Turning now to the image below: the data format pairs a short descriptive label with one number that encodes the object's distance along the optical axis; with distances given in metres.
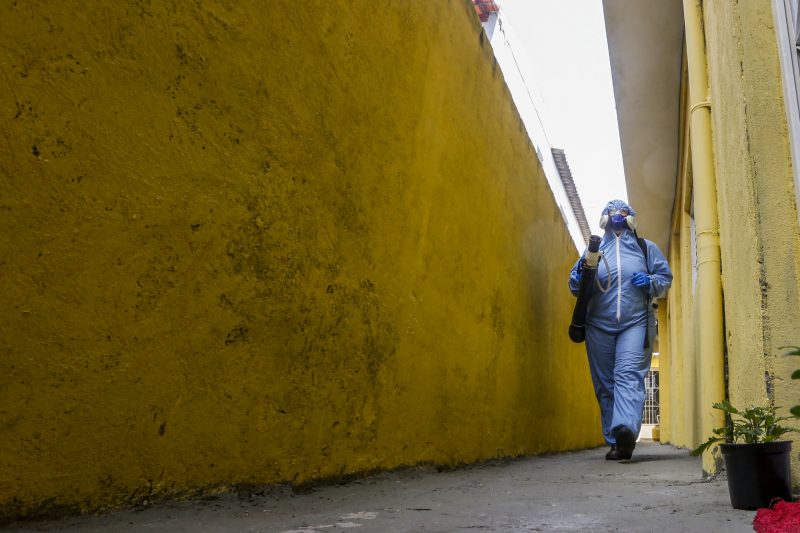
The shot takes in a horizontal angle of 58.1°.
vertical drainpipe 3.17
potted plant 1.79
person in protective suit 4.48
